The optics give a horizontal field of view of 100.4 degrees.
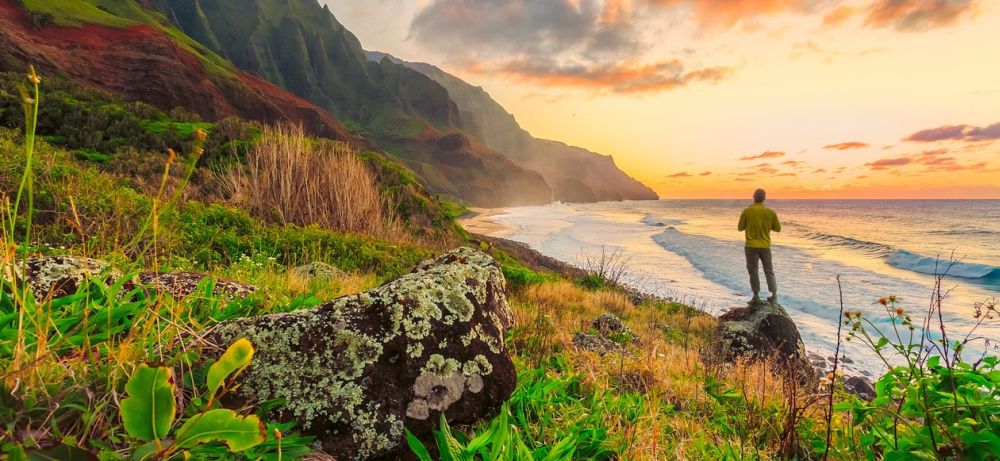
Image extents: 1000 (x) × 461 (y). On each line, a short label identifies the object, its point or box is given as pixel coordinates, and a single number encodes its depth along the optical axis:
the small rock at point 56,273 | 2.04
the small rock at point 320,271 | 4.60
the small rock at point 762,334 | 8.94
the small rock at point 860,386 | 9.10
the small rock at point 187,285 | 2.38
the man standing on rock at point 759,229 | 10.90
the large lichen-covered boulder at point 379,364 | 1.83
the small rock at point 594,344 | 4.34
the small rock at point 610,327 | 6.23
